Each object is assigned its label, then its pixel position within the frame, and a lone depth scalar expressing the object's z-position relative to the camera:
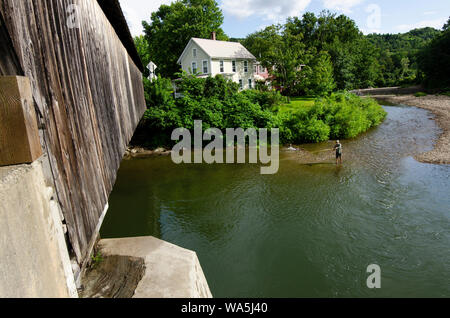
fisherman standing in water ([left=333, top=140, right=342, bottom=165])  16.95
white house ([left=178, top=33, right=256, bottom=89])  33.69
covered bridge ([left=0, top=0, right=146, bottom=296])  2.10
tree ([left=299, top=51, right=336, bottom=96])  34.62
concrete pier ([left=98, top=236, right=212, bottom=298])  4.34
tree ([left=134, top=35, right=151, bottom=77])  36.09
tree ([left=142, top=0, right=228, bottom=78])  40.66
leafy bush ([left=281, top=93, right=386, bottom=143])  23.42
